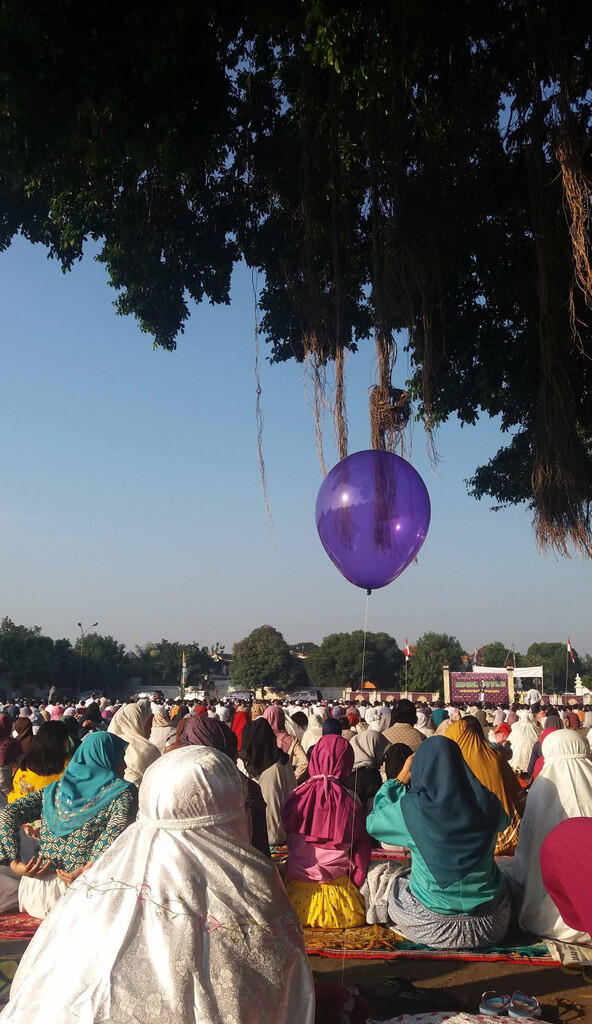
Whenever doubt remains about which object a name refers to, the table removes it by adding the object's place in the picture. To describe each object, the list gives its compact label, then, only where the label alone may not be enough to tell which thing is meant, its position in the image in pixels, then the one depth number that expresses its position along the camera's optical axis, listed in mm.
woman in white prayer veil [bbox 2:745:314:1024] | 1518
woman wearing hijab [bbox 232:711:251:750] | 9472
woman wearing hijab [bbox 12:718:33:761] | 6736
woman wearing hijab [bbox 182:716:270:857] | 3686
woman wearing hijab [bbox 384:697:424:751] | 7000
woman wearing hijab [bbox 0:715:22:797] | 6168
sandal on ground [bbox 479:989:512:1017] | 2531
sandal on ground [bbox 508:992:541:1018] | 2573
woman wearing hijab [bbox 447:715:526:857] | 5309
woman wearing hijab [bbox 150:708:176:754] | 8234
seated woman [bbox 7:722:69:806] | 4320
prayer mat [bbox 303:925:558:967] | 3604
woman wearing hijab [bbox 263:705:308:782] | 7012
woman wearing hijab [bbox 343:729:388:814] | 5066
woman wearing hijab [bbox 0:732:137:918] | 3375
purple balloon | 4992
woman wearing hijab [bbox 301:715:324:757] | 8884
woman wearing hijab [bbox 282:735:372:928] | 4094
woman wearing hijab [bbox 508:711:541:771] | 8570
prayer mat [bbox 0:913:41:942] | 3634
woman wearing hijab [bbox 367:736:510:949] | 3611
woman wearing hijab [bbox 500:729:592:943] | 4023
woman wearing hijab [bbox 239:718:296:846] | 5746
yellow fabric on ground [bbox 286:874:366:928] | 4059
